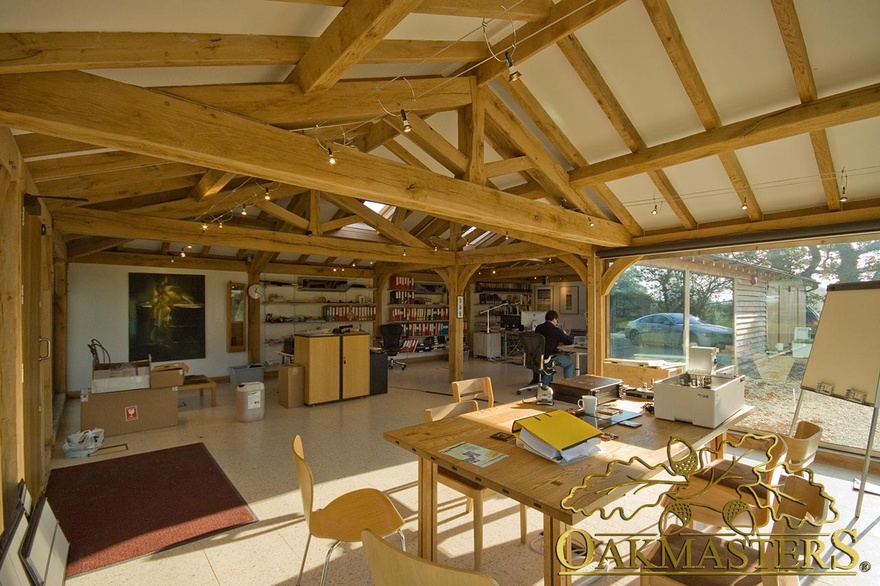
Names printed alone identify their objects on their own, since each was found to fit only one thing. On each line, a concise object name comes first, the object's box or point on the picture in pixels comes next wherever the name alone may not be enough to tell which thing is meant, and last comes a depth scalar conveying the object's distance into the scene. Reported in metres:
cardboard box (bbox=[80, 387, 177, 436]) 5.05
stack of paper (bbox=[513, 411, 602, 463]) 1.99
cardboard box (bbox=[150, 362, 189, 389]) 5.39
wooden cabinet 6.53
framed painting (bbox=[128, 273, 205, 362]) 7.75
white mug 2.58
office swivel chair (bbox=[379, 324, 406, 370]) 9.66
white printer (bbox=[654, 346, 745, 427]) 2.48
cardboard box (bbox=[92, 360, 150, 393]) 5.10
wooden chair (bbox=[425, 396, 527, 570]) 2.42
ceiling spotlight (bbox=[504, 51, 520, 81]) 2.60
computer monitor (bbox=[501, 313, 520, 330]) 12.86
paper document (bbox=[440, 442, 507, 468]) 2.01
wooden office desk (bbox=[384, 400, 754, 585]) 1.67
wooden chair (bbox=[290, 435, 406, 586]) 2.07
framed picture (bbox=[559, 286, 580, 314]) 13.01
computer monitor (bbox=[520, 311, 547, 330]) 11.98
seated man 7.59
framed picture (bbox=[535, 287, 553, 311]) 13.84
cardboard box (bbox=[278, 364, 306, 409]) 6.41
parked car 5.55
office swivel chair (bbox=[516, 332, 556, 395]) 7.44
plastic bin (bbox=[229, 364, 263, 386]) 8.16
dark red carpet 2.86
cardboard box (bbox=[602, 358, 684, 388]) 5.73
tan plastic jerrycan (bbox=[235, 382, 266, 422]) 5.62
